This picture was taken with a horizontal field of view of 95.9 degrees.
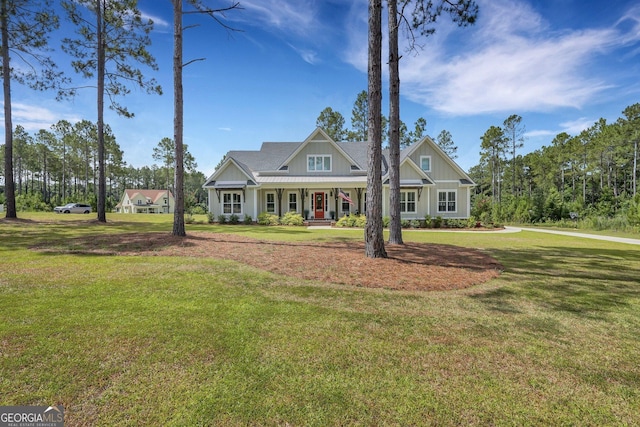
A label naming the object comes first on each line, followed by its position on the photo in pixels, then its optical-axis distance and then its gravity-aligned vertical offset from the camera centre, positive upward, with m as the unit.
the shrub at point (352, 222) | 19.84 -0.96
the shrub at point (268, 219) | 21.33 -0.77
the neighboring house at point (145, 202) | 64.79 +1.78
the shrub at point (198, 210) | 42.08 -0.11
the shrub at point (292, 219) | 21.17 -0.78
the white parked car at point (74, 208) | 36.47 +0.22
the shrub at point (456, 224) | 20.86 -1.21
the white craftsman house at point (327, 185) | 23.20 +1.88
